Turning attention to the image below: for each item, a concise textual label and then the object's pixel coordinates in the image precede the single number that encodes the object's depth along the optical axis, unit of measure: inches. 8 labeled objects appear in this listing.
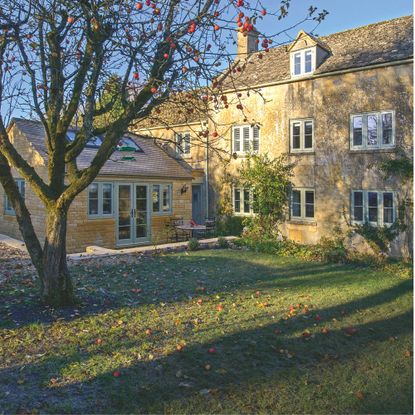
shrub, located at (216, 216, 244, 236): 803.4
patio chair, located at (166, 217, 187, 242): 736.3
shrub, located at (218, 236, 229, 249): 618.3
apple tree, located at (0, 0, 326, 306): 227.1
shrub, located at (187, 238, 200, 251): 570.9
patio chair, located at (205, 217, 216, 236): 792.8
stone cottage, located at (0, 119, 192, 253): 624.7
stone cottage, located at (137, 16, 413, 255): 610.5
